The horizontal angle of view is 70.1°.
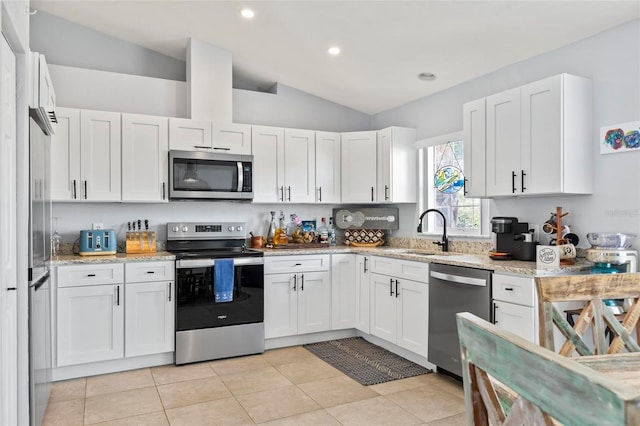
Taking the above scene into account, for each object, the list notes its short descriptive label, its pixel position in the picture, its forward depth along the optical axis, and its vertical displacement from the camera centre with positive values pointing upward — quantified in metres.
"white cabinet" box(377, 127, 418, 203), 4.57 +0.47
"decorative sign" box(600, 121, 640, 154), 2.82 +0.47
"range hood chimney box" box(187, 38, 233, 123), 4.31 +1.24
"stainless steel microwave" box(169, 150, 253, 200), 4.11 +0.34
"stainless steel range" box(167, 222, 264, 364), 3.82 -0.81
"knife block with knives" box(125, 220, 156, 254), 4.09 -0.27
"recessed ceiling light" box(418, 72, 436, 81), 4.09 +1.24
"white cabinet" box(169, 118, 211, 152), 4.15 +0.72
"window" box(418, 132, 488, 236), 4.11 +0.21
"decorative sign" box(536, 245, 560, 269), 2.83 -0.28
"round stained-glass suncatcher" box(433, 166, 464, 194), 4.25 +0.31
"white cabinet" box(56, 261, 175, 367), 3.49 -0.79
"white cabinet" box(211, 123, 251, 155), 4.32 +0.71
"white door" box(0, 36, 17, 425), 1.79 -0.13
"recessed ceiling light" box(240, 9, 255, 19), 3.61 +1.59
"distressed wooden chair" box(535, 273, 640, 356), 1.61 -0.35
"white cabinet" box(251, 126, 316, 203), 4.52 +0.48
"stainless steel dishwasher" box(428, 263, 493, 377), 3.04 -0.64
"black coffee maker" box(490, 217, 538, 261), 3.25 -0.19
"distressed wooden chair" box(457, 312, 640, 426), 0.56 -0.25
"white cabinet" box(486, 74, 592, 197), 2.96 +0.51
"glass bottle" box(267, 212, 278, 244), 4.80 -0.19
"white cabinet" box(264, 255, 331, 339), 4.21 -0.79
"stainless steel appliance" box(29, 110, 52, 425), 2.27 -0.32
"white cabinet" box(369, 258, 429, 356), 3.62 -0.82
